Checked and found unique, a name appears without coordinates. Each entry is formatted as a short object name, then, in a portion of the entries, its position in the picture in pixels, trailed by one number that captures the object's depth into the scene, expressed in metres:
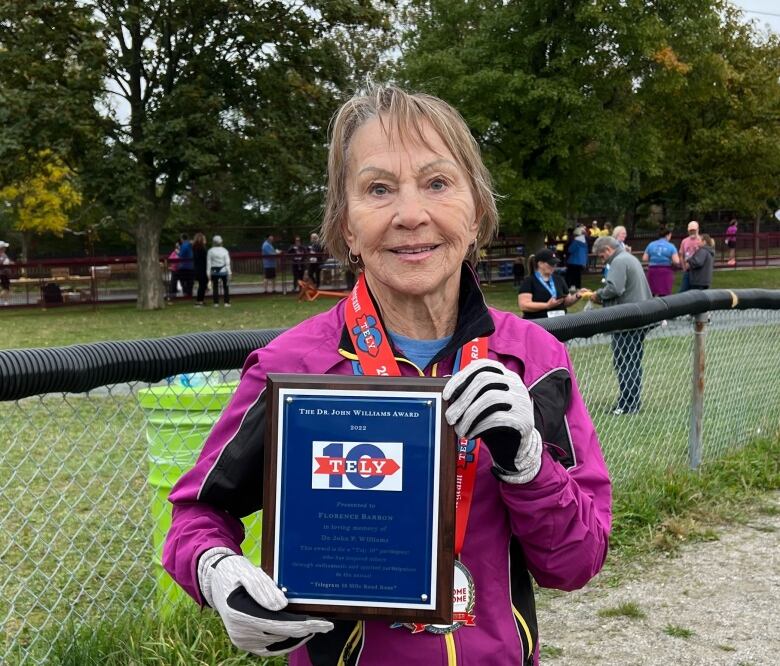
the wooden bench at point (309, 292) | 26.46
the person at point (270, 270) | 31.05
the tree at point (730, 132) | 36.28
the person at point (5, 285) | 27.00
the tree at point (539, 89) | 27.45
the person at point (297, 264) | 30.56
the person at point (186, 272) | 29.41
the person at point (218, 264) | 25.14
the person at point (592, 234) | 32.70
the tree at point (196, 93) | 24.75
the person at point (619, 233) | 16.93
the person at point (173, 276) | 29.61
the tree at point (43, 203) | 37.16
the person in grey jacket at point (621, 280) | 10.35
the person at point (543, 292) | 10.28
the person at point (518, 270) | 32.25
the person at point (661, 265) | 16.78
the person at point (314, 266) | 30.95
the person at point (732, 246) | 38.24
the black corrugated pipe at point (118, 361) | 2.55
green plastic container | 3.52
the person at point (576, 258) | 25.02
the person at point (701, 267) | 16.72
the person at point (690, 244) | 18.08
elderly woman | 1.74
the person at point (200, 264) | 27.00
